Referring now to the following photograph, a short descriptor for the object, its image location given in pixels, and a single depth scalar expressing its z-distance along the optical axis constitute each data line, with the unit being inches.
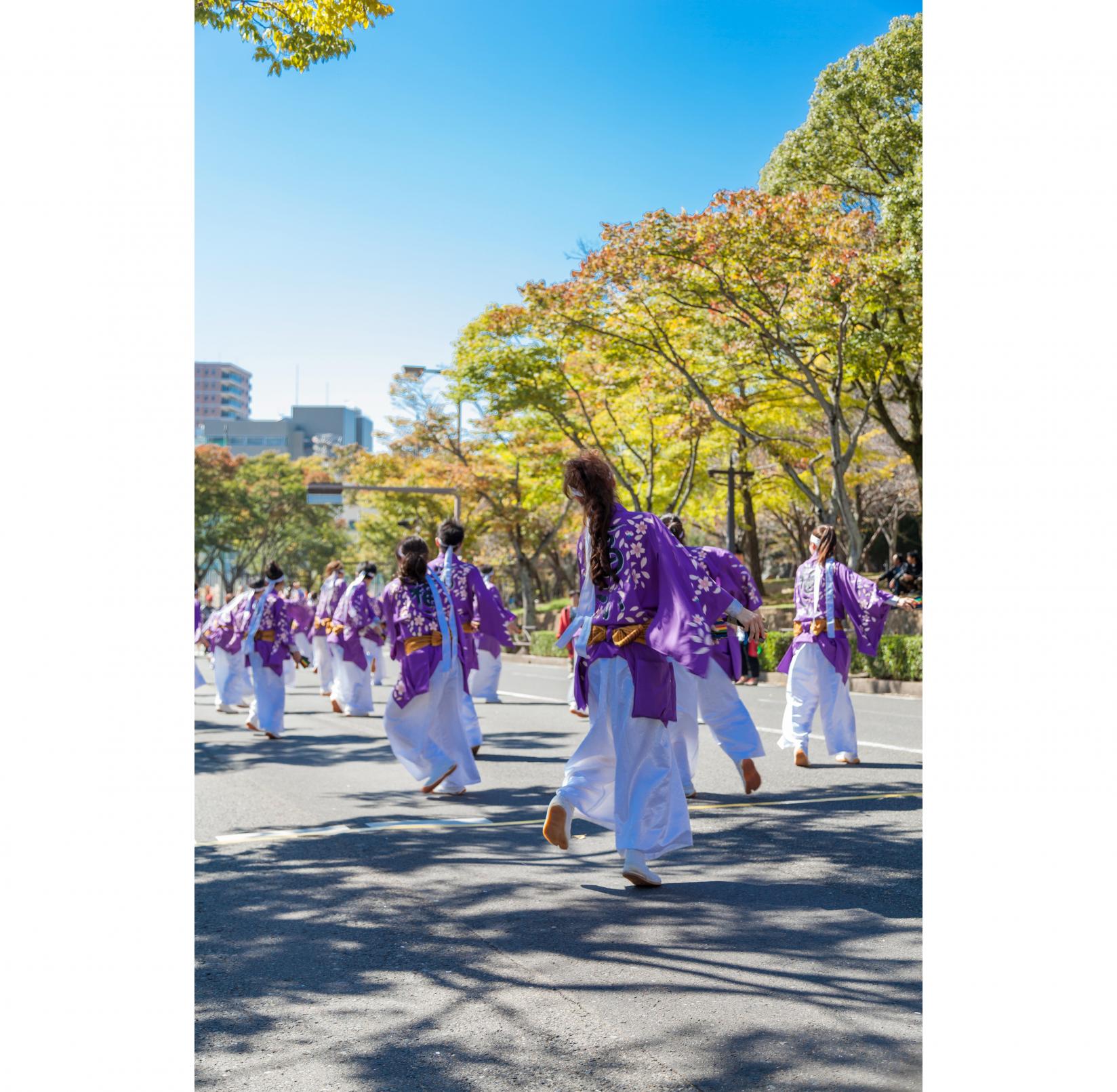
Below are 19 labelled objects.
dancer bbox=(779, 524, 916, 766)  343.3
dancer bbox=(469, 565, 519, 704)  552.7
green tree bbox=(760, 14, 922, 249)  709.9
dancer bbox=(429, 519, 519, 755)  374.9
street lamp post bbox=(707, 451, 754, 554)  861.8
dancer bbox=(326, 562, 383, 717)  512.1
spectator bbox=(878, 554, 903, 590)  835.4
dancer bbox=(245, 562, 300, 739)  434.6
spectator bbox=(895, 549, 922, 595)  812.0
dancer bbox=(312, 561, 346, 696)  602.1
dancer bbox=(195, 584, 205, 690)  628.9
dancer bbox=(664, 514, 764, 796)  273.7
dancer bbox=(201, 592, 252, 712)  529.0
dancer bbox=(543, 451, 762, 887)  198.8
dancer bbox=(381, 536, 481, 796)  305.6
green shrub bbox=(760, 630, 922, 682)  662.5
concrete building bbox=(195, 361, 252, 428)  6048.2
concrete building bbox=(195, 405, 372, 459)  4724.4
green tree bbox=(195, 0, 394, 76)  253.1
